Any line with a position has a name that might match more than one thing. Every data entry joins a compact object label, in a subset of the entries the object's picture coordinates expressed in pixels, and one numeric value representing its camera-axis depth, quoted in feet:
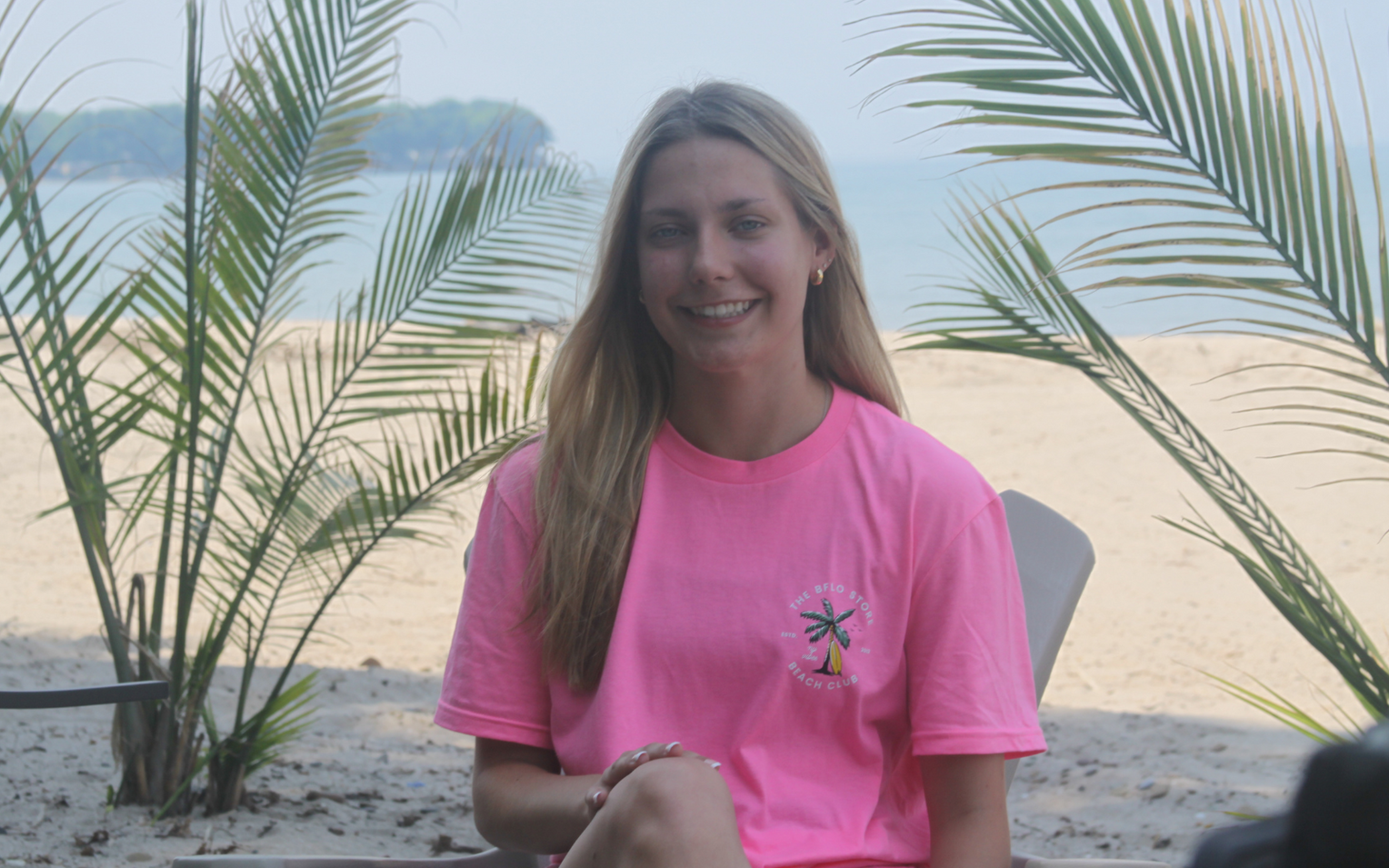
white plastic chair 7.36
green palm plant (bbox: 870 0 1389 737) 6.60
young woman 5.30
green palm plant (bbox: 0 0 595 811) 9.28
